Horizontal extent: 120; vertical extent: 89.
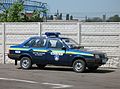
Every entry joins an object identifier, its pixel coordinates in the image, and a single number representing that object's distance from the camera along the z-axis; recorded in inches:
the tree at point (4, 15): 1245.5
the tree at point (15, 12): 1213.7
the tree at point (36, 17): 1291.6
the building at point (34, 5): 1882.1
